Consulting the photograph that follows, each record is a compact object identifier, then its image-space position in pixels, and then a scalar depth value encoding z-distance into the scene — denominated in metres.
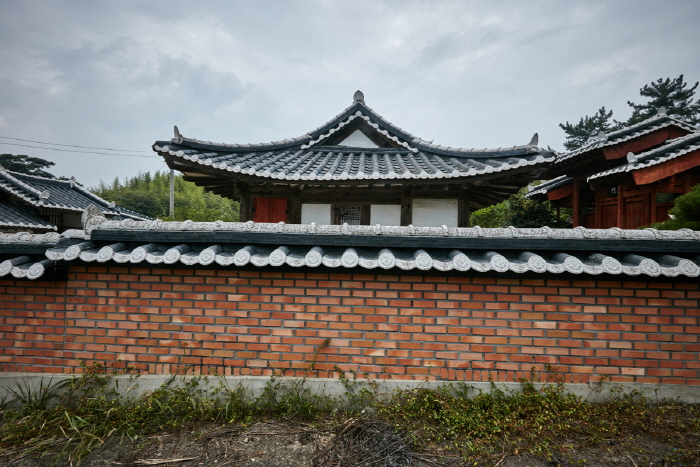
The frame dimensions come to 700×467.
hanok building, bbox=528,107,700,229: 6.58
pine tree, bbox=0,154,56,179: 29.33
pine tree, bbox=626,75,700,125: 21.12
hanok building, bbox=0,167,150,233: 12.09
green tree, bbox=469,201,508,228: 16.84
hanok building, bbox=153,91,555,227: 5.20
